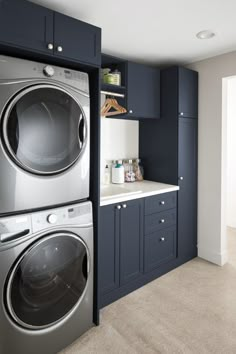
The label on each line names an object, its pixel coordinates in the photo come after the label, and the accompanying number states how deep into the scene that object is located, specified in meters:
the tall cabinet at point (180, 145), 2.80
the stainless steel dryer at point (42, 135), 1.43
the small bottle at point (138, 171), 3.13
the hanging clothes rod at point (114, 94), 2.43
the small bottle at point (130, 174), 3.03
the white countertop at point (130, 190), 2.20
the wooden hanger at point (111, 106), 2.63
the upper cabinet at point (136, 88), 2.61
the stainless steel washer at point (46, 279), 1.46
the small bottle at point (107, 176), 2.90
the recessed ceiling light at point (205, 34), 2.20
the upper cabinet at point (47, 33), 1.43
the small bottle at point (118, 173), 2.91
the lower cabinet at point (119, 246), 2.16
